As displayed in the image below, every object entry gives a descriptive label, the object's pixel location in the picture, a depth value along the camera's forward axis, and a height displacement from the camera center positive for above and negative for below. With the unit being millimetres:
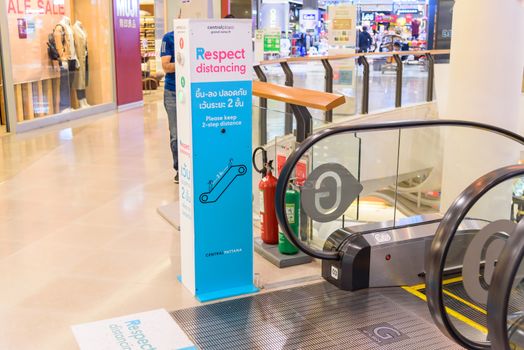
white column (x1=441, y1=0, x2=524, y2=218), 5535 -359
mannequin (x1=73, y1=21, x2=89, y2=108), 11641 -476
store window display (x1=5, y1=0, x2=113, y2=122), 10055 -300
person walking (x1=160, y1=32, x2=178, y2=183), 6156 -440
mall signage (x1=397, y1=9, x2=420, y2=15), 20973 +948
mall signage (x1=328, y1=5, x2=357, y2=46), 11281 +265
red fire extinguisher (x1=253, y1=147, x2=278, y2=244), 4391 -1182
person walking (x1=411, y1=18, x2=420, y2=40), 20391 +358
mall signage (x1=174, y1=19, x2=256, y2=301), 3535 -668
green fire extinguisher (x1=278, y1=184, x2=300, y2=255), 4316 -1213
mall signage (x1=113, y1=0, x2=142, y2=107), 12656 -267
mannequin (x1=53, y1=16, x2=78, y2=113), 11102 -334
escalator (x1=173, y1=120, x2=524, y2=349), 2578 -1286
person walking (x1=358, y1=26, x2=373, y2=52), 16250 -31
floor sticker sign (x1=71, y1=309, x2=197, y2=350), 3195 -1538
